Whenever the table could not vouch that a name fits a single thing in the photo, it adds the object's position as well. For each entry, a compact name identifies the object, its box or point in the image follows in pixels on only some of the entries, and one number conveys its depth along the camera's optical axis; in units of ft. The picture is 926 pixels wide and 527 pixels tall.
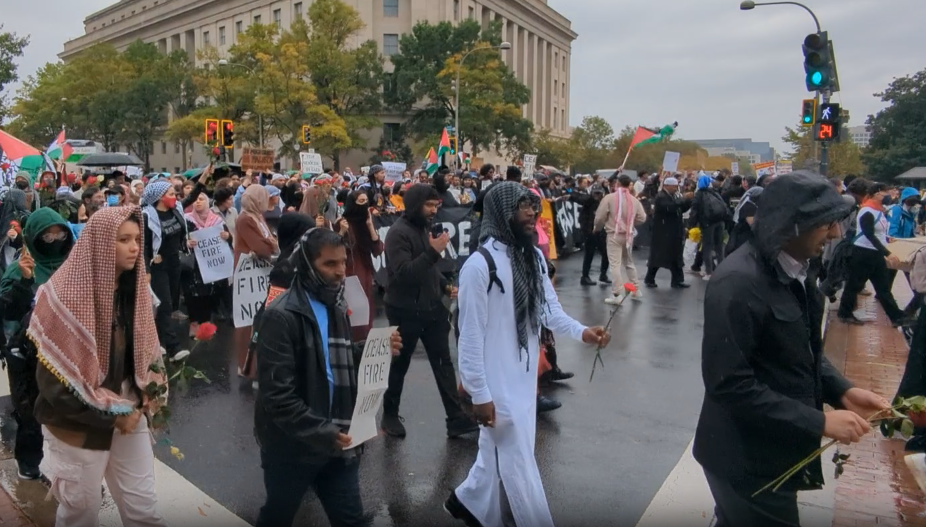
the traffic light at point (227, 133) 69.72
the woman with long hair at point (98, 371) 10.50
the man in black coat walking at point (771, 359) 8.86
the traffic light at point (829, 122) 45.80
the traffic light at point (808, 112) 47.83
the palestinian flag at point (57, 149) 49.53
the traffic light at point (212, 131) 70.64
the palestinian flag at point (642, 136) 65.26
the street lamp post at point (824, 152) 46.31
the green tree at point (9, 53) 143.12
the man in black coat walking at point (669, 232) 43.83
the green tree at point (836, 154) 115.80
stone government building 222.28
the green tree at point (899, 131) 159.74
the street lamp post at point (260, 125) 168.66
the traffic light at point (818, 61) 42.11
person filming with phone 18.35
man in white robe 12.21
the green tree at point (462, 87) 182.50
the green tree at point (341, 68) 173.06
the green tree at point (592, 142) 255.29
